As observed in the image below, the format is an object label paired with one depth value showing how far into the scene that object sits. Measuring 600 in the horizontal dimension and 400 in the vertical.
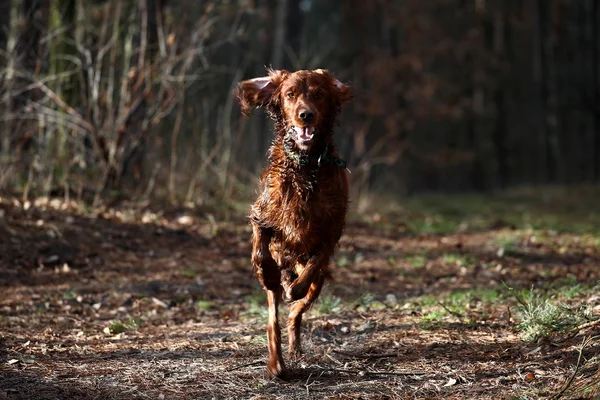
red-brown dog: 7.97
